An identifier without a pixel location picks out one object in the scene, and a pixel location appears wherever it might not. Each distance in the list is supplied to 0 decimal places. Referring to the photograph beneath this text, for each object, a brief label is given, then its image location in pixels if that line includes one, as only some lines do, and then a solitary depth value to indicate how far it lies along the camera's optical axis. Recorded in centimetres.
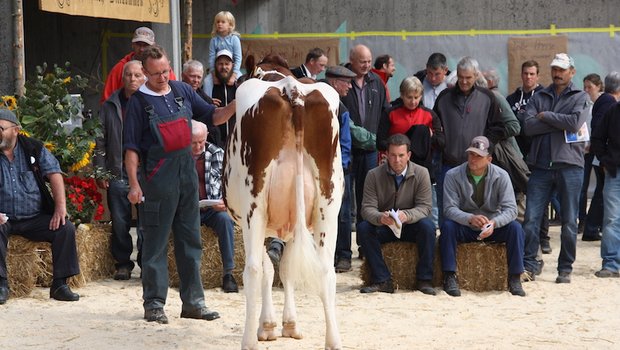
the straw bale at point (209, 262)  1840
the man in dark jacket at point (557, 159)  1941
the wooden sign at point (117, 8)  2059
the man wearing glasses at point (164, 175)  1478
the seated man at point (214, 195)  1818
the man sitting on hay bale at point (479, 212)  1809
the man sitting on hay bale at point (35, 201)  1697
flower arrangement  1844
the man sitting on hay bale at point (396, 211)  1812
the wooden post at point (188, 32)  2617
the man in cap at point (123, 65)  2092
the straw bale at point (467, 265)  1827
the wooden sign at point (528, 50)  3075
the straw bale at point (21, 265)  1708
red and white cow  1321
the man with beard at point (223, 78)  2144
